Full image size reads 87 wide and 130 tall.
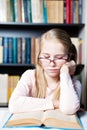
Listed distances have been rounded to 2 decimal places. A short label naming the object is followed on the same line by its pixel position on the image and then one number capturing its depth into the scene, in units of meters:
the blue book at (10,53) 2.08
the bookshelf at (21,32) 2.24
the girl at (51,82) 1.21
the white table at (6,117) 1.02
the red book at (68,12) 2.06
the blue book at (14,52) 2.08
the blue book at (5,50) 2.07
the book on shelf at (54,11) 2.05
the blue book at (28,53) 2.08
